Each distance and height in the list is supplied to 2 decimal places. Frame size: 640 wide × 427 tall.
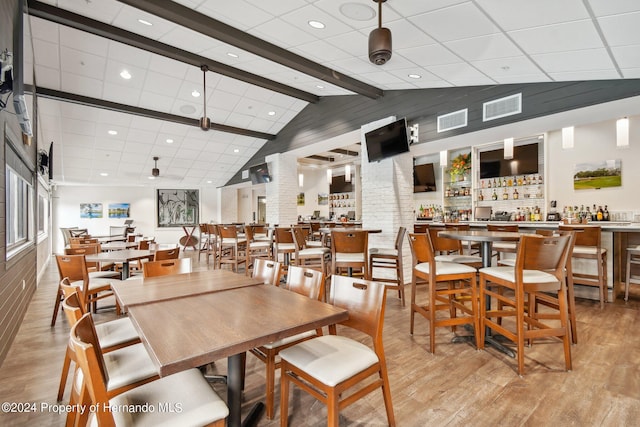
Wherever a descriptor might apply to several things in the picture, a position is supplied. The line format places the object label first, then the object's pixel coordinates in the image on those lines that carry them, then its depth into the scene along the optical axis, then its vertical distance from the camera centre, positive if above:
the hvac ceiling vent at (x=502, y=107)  4.21 +1.49
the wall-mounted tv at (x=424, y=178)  8.66 +1.03
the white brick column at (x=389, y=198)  5.43 +0.31
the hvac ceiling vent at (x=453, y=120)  4.75 +1.47
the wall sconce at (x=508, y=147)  5.21 +1.13
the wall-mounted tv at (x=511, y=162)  6.99 +1.20
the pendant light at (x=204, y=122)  5.16 +1.61
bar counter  4.13 -0.66
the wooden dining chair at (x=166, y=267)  2.69 -0.45
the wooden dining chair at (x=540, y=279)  2.28 -0.50
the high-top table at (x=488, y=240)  2.50 -0.21
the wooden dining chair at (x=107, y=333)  1.56 -0.72
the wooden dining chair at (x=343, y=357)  1.42 -0.72
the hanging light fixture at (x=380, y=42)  2.66 +1.49
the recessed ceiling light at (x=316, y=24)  3.41 +2.12
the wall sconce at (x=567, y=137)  4.50 +1.11
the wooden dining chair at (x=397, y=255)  4.04 -0.54
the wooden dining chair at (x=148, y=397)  0.97 -0.72
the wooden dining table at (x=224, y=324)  1.07 -0.46
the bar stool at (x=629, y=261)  4.01 -0.65
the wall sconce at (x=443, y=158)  6.60 +1.21
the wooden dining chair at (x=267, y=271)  2.29 -0.43
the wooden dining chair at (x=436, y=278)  2.69 -0.57
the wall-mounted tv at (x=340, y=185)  10.73 +1.07
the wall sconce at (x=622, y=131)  4.25 +1.12
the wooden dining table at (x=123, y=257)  3.53 -0.47
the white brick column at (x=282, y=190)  8.27 +0.70
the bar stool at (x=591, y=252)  3.83 -0.50
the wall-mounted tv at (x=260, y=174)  8.50 +1.19
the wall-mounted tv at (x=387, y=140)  4.95 +1.26
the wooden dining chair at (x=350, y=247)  3.78 -0.39
